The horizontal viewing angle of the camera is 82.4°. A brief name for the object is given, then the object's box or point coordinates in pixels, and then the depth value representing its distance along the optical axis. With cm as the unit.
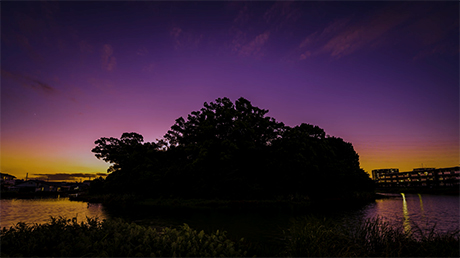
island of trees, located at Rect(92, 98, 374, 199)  3984
